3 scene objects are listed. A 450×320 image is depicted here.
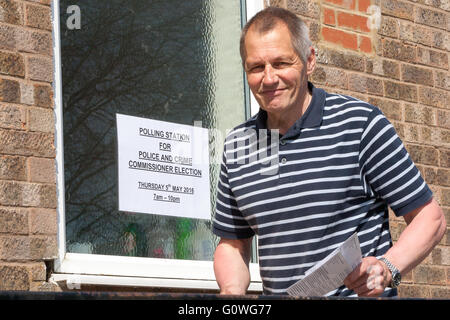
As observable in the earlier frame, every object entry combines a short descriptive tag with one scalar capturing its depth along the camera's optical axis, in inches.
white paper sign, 175.9
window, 167.0
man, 109.7
